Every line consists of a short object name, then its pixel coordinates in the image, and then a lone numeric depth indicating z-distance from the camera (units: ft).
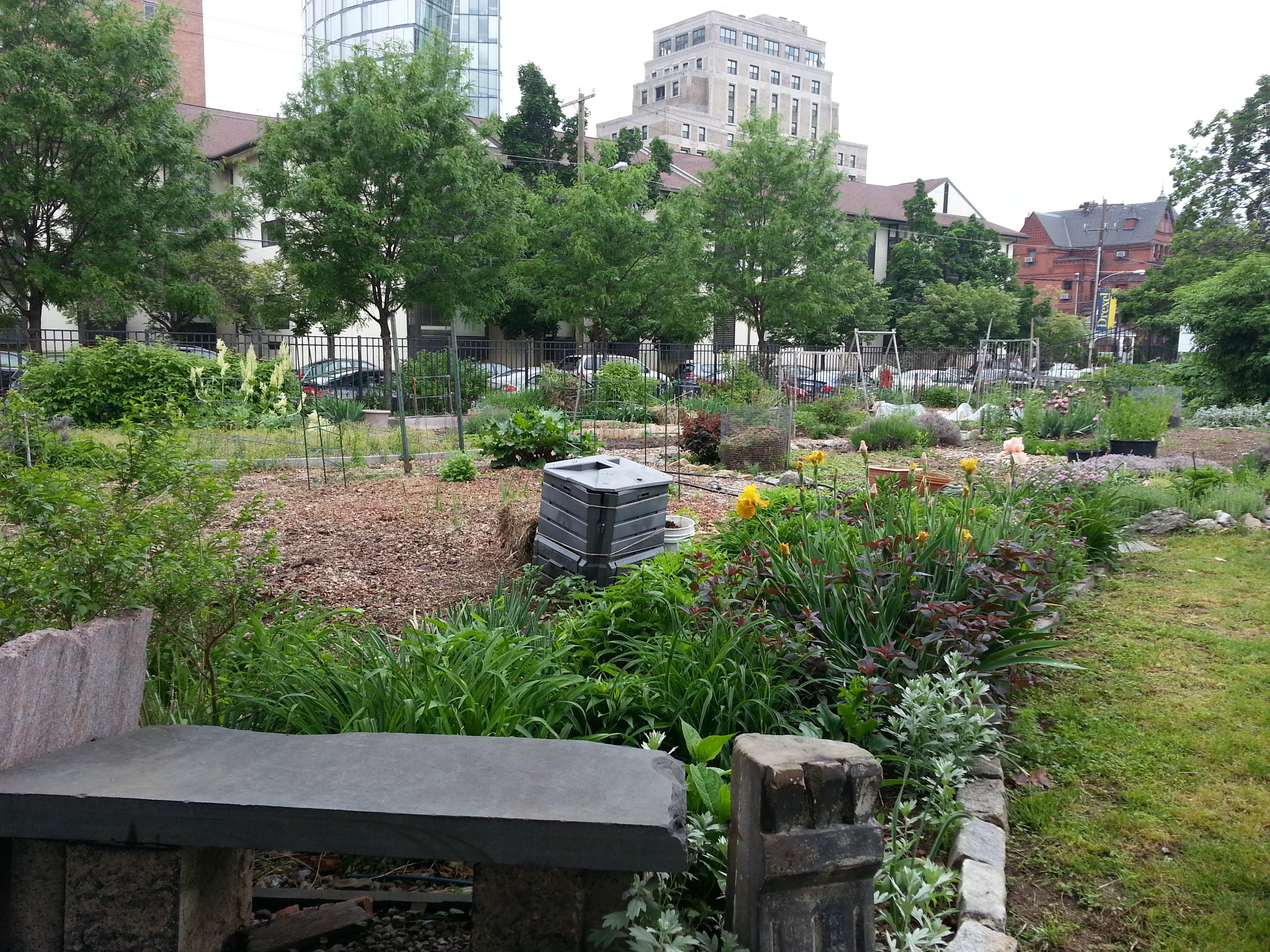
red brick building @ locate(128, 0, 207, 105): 188.75
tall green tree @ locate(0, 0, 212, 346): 60.70
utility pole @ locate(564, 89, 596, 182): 100.78
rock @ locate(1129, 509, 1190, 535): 24.76
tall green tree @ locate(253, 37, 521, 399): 69.21
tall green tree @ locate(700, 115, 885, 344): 102.89
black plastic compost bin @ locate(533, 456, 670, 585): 16.20
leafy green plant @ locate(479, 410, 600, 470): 32.60
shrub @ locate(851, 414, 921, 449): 46.39
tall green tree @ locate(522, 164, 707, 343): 88.53
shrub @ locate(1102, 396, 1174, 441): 35.96
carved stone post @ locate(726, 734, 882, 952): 6.08
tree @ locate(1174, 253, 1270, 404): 39.27
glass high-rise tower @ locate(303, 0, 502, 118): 205.05
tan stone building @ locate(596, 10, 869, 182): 319.27
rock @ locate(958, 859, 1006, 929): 7.73
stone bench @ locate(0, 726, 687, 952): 6.05
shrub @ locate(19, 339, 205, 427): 46.09
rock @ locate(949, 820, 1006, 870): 8.59
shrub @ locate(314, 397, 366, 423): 44.32
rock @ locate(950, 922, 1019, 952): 7.25
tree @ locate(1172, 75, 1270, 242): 131.64
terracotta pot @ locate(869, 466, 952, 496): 18.06
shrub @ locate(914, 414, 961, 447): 48.80
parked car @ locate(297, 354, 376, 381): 61.21
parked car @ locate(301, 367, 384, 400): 59.16
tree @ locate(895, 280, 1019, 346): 155.02
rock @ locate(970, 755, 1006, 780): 10.19
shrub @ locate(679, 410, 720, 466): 39.29
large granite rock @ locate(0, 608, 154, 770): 6.40
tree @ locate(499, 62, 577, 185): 120.37
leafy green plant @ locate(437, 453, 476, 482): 30.37
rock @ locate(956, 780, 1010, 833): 9.39
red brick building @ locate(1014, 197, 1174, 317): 277.03
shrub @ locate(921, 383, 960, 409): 77.82
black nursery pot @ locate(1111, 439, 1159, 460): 35.78
